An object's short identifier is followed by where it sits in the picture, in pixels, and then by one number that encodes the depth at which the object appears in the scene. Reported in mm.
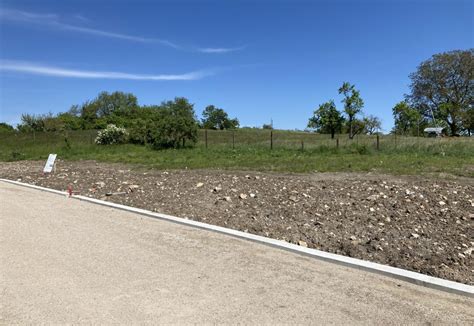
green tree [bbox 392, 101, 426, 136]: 64250
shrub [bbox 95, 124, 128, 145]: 28812
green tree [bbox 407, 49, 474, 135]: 58500
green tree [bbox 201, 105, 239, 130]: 108875
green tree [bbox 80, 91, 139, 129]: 89512
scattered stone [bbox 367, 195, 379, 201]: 6774
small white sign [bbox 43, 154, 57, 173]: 12430
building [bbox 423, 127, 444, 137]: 54719
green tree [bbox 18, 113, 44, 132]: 60700
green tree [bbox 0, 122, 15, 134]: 72125
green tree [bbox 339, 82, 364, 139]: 43906
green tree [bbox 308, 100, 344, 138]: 49094
